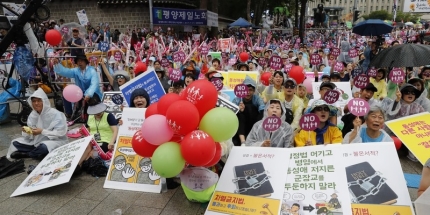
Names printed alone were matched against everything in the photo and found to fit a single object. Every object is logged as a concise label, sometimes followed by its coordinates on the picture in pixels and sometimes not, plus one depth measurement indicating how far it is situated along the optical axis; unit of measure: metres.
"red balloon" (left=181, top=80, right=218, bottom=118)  2.93
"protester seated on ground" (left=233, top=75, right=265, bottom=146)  4.84
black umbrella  5.26
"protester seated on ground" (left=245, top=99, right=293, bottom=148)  3.82
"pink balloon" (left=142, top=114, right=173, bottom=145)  2.93
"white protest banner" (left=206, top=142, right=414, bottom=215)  2.83
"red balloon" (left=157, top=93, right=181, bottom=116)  3.15
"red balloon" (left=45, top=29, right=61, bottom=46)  7.08
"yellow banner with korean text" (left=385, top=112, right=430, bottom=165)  4.11
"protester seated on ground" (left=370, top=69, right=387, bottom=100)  6.05
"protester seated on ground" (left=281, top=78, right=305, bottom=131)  4.90
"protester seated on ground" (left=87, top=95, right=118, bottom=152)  4.78
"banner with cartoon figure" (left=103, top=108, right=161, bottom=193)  3.97
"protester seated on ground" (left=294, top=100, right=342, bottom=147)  3.82
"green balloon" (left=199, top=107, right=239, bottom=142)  2.90
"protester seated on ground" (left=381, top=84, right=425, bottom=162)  4.93
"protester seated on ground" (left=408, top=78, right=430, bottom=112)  4.96
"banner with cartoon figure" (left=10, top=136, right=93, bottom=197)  3.89
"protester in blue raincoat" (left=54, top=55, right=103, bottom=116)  6.37
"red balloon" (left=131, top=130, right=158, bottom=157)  3.19
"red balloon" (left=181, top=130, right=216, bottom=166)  2.75
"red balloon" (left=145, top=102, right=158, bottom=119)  3.36
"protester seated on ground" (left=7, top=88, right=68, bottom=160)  4.68
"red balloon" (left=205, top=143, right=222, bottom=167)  3.21
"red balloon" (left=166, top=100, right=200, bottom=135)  2.76
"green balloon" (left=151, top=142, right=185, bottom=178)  2.88
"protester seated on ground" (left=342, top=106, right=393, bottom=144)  3.58
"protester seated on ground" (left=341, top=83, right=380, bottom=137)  5.10
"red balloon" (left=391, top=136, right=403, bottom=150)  4.80
